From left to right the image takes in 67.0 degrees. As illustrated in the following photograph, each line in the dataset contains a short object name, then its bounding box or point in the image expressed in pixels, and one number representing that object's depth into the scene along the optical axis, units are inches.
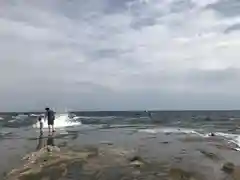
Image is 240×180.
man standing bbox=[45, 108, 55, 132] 718.1
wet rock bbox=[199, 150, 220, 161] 420.6
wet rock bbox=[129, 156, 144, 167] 357.7
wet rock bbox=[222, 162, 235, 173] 329.2
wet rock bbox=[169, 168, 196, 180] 290.5
